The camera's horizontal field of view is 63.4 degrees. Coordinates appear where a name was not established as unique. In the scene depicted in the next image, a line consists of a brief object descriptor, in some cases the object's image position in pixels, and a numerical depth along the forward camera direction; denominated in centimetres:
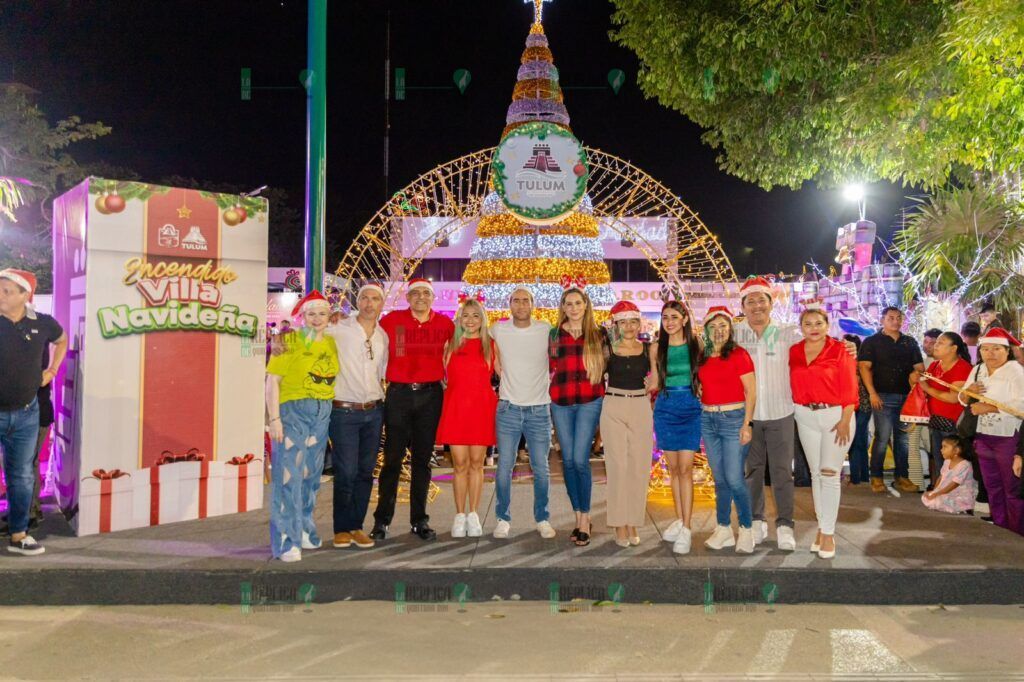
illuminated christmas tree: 1388
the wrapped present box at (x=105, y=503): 585
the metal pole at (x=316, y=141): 735
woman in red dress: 580
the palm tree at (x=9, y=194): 891
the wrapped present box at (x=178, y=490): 617
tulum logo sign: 857
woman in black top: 560
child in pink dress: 687
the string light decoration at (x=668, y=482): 748
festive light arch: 862
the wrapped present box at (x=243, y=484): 661
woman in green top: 559
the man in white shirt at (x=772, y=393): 555
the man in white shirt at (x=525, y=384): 580
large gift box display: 600
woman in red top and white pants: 536
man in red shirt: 577
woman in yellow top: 524
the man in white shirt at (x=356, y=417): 560
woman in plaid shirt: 565
